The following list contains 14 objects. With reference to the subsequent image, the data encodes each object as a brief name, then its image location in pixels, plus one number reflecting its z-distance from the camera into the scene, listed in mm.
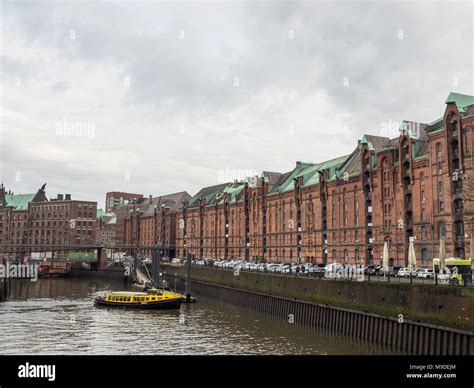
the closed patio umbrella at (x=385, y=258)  52900
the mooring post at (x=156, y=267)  97288
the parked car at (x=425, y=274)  52762
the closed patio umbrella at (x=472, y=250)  41734
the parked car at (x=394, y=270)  60138
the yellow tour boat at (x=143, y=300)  70062
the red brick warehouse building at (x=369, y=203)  64500
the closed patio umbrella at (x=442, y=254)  43781
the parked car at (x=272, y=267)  73625
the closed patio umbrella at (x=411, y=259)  48488
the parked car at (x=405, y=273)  55919
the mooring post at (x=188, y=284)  78438
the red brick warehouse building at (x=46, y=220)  183625
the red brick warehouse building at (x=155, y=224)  162375
